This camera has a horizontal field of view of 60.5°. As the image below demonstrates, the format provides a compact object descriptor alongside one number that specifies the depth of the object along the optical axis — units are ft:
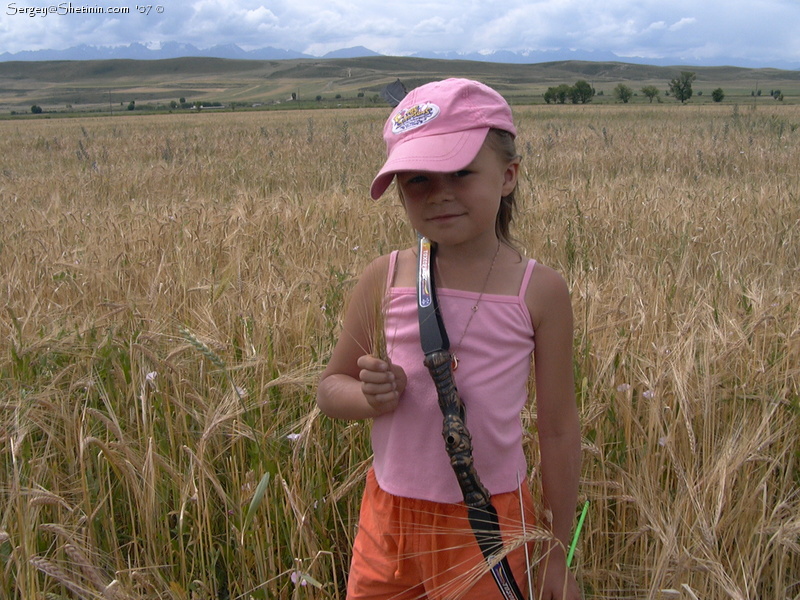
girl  4.03
